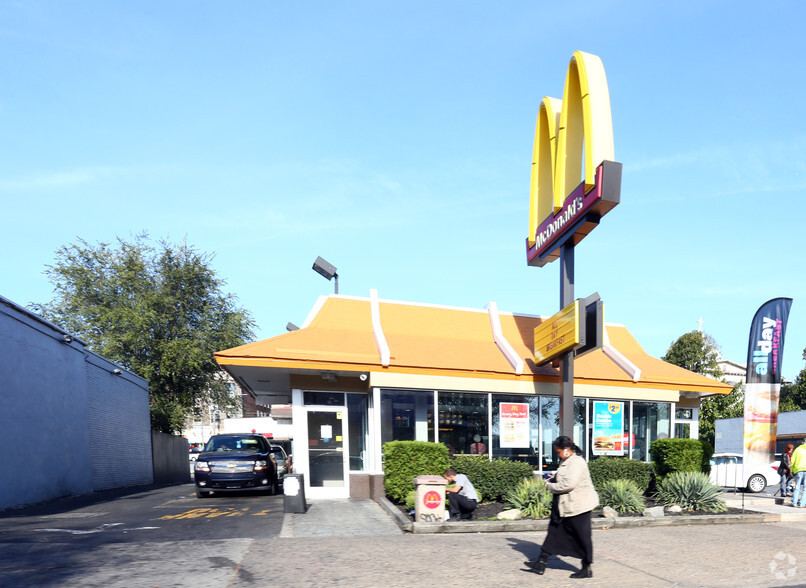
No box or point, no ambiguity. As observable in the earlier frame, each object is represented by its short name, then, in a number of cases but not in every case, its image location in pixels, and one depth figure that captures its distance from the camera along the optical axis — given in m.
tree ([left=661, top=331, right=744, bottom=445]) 47.25
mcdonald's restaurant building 15.75
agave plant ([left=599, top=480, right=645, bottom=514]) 12.73
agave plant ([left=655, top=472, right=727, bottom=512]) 13.26
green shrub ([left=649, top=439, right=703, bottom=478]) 15.39
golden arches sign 12.59
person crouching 11.81
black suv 16.45
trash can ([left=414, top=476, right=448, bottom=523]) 11.15
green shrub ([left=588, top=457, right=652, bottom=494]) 15.14
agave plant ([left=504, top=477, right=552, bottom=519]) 11.88
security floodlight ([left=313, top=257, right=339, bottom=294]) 20.33
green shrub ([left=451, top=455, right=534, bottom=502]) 14.11
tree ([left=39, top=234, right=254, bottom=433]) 31.86
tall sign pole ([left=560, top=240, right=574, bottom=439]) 14.46
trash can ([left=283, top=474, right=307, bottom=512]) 12.70
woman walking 7.38
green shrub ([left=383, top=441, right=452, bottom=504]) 14.02
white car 17.86
